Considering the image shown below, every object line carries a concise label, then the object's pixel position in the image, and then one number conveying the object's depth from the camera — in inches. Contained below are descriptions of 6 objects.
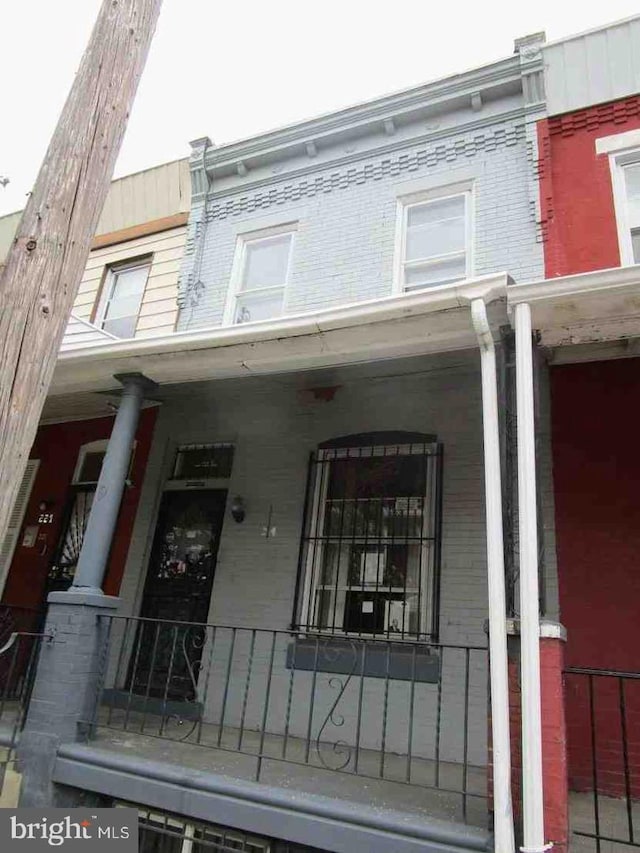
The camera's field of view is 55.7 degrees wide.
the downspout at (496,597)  106.8
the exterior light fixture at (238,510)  231.3
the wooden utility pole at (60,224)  79.8
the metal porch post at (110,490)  171.8
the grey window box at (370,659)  185.0
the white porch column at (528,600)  103.7
